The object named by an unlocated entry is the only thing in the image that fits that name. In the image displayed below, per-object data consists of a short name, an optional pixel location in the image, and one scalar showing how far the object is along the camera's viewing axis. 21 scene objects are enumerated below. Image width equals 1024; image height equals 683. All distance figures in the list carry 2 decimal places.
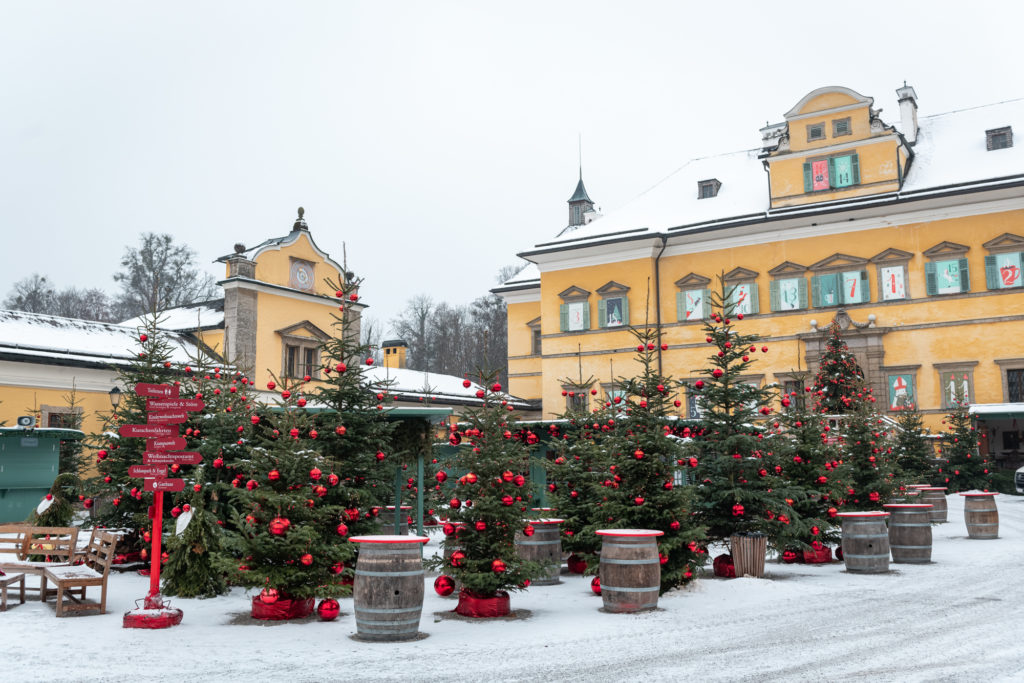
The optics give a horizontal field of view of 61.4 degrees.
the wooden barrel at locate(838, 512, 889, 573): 12.91
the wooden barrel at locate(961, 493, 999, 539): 17.03
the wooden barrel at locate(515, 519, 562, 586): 12.42
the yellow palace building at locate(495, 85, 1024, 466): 29.36
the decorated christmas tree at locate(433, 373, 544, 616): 9.73
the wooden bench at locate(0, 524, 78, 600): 10.49
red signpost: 9.45
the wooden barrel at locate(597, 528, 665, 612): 9.86
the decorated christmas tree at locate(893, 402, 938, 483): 24.09
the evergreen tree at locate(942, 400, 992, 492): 25.61
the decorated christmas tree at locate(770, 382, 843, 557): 13.48
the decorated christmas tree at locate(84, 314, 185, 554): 13.01
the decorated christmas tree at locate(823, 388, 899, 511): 15.70
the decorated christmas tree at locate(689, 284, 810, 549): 12.44
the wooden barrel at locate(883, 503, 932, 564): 13.96
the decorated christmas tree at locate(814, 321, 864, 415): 24.72
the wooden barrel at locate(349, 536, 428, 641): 8.45
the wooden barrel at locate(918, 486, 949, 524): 20.38
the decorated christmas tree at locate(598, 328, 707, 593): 10.98
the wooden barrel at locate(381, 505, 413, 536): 15.77
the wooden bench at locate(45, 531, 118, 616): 9.49
